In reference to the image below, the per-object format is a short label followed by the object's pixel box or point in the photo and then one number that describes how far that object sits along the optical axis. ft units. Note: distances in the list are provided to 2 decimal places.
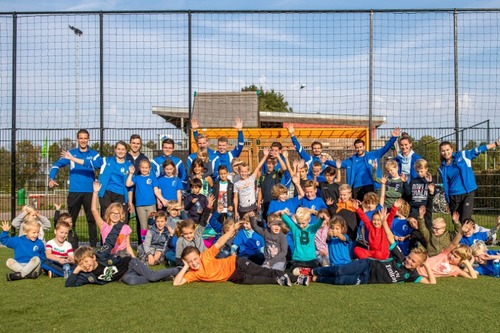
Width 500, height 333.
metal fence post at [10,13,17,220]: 35.55
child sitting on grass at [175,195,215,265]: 24.09
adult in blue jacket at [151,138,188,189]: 30.89
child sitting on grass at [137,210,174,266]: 26.55
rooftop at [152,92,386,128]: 40.53
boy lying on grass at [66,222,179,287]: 21.48
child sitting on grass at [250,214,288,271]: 23.70
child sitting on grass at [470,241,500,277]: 23.53
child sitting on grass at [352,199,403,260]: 23.75
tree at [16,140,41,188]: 36.47
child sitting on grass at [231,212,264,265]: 26.55
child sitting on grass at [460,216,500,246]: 25.79
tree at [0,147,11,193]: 36.29
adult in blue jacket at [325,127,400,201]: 29.89
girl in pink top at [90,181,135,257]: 25.37
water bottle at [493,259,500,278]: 23.45
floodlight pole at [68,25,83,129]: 35.06
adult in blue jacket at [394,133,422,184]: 29.01
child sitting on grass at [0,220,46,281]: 23.95
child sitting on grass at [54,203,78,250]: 27.63
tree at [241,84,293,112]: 150.92
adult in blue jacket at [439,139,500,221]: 27.58
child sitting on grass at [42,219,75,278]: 23.95
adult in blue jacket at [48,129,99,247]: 31.14
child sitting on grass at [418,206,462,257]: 25.25
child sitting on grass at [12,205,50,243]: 25.53
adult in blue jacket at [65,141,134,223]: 30.12
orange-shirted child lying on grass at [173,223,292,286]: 21.34
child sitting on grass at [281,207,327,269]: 24.00
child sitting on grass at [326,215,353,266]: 24.49
